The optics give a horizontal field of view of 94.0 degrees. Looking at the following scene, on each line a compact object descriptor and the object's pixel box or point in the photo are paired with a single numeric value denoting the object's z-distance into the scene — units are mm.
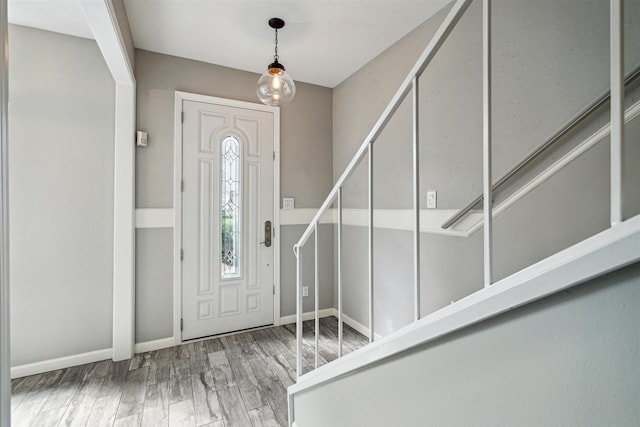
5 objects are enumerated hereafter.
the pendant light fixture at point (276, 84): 2178
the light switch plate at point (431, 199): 2107
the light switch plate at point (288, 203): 3117
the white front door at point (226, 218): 2725
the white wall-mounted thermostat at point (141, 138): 2467
